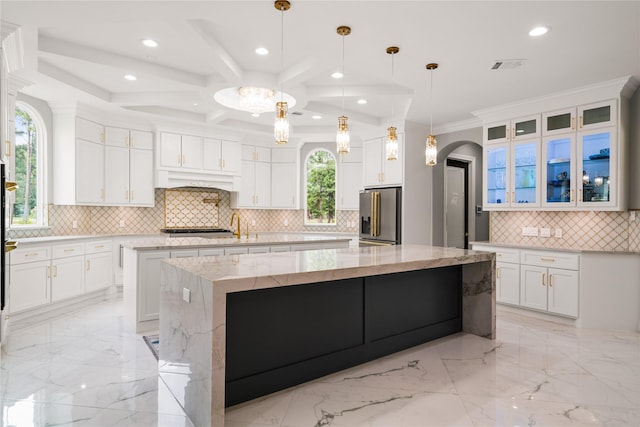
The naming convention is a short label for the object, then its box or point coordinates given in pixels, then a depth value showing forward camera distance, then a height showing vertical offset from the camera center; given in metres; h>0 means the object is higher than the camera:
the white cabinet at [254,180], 7.21 +0.61
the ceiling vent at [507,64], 3.61 +1.45
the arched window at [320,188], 7.48 +0.47
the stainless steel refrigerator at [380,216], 6.01 -0.06
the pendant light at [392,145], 3.15 +0.56
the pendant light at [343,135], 2.94 +0.60
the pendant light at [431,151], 3.25 +0.53
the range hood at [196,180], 6.25 +0.54
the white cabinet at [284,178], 7.46 +0.66
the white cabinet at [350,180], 7.20 +0.60
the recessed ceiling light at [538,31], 3.00 +1.46
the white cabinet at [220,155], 6.67 +1.00
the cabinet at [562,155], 4.14 +0.71
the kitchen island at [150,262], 3.85 -0.53
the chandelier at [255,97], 4.79 +1.47
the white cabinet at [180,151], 6.26 +1.01
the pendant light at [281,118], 2.72 +0.68
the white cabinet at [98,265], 5.15 -0.77
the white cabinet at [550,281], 4.26 -0.80
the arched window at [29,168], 4.96 +0.56
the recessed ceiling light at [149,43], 3.58 +1.60
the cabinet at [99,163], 5.30 +0.70
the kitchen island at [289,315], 2.04 -0.74
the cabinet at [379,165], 6.03 +0.78
